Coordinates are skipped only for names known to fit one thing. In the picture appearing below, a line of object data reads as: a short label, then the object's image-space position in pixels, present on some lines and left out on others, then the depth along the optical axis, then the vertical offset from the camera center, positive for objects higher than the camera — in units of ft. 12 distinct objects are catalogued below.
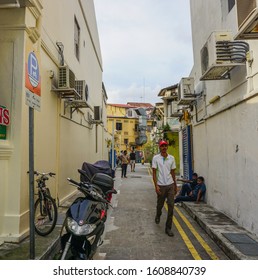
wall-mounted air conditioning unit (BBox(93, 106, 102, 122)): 46.56 +6.76
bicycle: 17.26 -3.71
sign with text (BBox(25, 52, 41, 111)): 10.50 +2.90
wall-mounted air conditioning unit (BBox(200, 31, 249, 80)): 17.26 +6.56
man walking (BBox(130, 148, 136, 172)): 72.16 -2.37
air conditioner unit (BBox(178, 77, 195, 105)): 30.58 +7.08
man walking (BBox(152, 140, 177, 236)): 18.72 -1.82
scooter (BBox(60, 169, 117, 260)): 10.24 -2.97
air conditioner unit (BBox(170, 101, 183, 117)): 41.52 +5.84
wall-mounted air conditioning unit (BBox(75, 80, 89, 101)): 27.07 +6.58
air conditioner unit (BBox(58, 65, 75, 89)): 23.38 +6.62
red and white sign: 14.51 +2.03
